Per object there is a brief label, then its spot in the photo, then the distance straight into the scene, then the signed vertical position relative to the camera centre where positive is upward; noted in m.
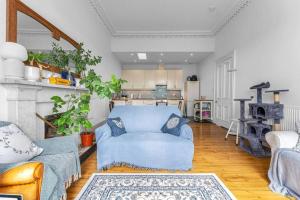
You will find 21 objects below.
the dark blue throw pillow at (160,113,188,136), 2.11 -0.41
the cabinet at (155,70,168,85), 6.78 +1.15
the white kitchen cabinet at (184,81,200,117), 6.43 +0.42
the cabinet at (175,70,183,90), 6.77 +1.10
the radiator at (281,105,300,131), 2.10 -0.28
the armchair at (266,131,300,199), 1.38 -0.70
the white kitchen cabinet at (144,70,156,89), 6.80 +1.20
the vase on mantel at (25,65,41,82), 1.64 +0.32
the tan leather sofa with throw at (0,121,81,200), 1.02 -0.60
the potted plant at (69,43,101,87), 2.62 +0.79
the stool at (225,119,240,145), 2.98 -0.64
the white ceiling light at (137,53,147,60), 5.55 +1.90
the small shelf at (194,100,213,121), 5.39 -0.42
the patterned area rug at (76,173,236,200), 1.42 -1.02
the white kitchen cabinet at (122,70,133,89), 6.81 +1.15
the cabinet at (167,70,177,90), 6.76 +1.05
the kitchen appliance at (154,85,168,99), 6.77 +0.44
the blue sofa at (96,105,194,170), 1.89 -0.73
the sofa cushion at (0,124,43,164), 1.11 -0.42
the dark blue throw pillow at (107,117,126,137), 2.07 -0.42
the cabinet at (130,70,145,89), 6.80 +1.15
